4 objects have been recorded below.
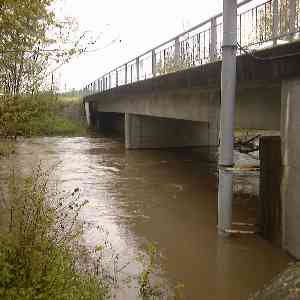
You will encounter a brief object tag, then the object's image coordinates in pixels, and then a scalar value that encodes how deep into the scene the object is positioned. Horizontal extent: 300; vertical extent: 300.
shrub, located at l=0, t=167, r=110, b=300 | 3.75
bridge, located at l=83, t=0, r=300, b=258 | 6.02
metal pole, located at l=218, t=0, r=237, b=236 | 6.61
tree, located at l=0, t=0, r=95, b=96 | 4.25
